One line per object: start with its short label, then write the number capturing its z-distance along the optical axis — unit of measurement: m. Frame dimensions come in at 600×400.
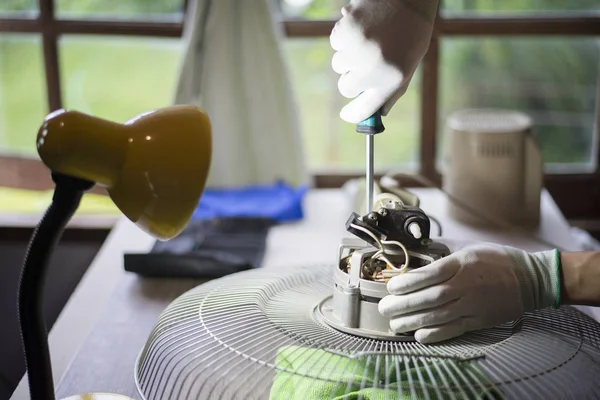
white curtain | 2.25
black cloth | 1.68
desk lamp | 0.80
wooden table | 1.28
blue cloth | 2.10
